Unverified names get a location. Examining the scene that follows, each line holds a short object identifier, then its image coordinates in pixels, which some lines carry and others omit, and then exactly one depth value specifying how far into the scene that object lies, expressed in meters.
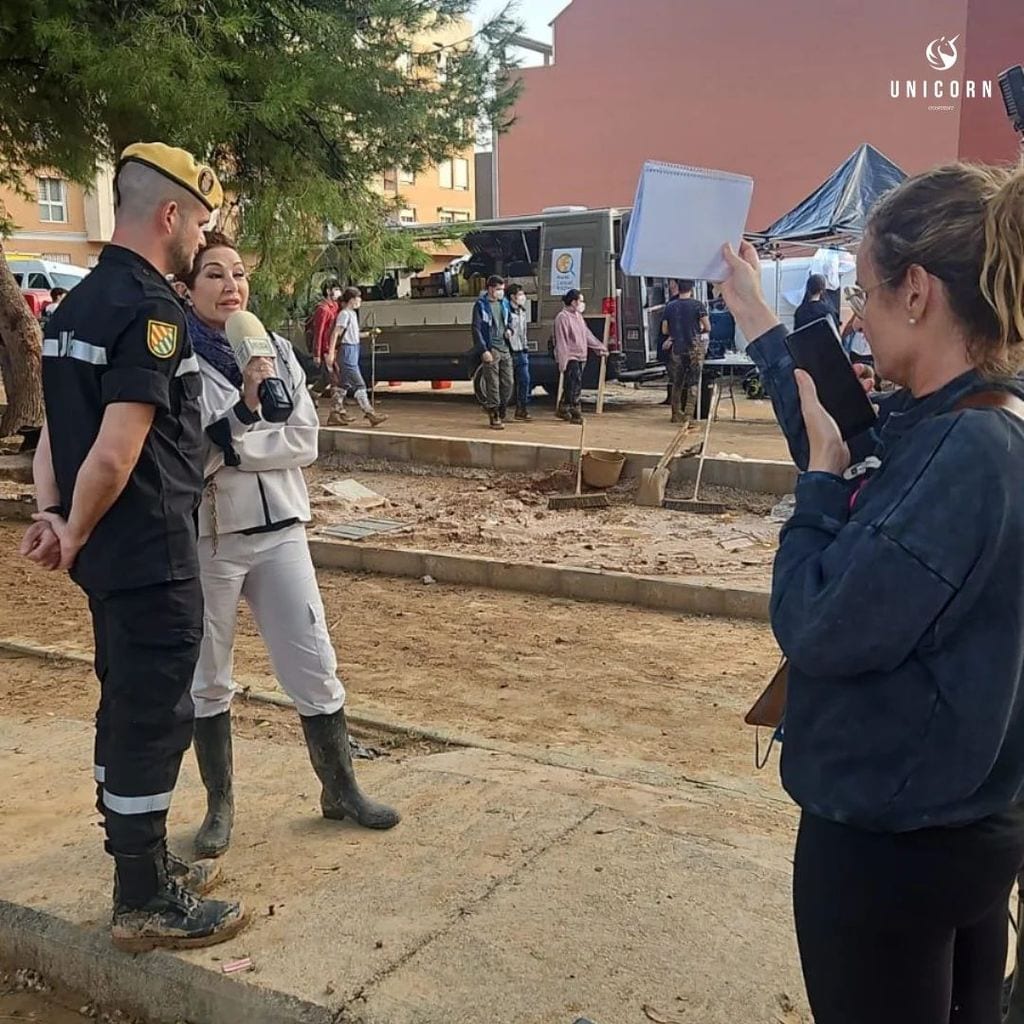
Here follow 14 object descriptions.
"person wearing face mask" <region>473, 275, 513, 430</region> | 14.42
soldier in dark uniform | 2.55
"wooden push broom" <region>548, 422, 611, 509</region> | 9.78
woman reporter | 3.23
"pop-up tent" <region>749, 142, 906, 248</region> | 16.50
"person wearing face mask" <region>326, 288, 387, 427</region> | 14.95
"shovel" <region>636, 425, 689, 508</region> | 9.84
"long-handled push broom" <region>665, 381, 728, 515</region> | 9.54
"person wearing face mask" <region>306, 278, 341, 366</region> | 15.34
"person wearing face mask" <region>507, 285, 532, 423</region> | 15.08
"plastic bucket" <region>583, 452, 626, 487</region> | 10.34
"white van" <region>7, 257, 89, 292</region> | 27.34
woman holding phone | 1.45
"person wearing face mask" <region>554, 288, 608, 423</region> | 14.75
